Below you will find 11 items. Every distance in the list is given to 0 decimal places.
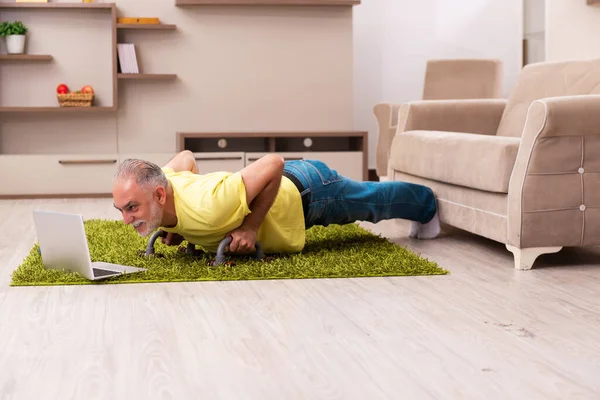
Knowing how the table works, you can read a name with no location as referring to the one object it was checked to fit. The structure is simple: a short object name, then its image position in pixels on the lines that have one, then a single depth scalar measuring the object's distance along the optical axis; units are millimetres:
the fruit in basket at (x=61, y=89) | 5820
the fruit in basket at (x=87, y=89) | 5852
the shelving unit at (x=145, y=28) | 5793
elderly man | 2709
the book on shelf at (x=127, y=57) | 5820
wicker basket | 5801
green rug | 2793
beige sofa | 2910
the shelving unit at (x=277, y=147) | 5809
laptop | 2701
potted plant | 5711
